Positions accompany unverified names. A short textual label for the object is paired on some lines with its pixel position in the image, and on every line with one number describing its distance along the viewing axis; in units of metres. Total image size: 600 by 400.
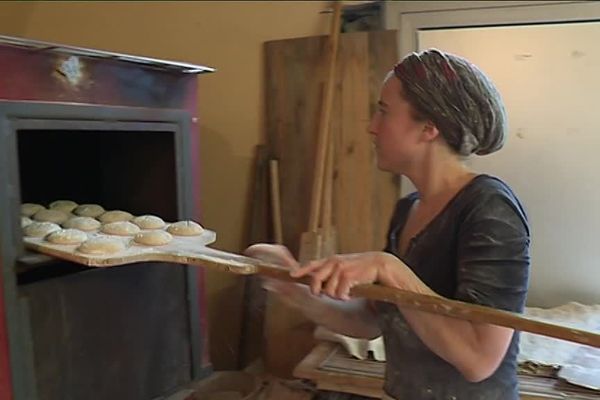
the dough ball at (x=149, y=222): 1.42
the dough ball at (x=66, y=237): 1.26
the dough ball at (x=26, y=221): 1.35
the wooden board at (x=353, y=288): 0.89
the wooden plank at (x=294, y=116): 2.04
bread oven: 1.18
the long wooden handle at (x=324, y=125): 1.98
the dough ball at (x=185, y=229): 1.39
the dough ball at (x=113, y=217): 1.47
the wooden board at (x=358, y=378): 1.47
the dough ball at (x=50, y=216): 1.42
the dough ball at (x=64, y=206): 1.53
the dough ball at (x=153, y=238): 1.30
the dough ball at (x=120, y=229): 1.36
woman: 1.00
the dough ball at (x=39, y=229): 1.30
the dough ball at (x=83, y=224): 1.38
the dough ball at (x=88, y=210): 1.52
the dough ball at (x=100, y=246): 1.19
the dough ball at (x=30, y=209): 1.46
